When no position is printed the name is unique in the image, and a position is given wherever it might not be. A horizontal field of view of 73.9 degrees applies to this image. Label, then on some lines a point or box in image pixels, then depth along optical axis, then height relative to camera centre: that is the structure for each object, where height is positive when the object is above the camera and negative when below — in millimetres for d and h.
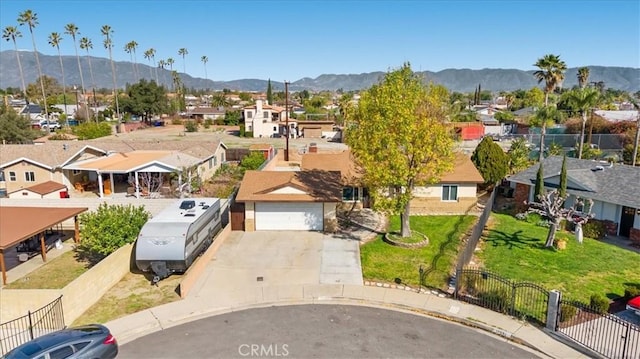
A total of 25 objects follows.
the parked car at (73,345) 12836 -7562
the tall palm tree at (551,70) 50594 +2654
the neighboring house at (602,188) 26812 -6472
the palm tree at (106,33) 106438 +16121
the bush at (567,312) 15978 -8127
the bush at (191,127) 91250 -6372
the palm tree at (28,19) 84250 +15699
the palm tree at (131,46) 136000 +16324
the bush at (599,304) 16891 -8296
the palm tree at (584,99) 39750 -628
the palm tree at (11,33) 87825 +13511
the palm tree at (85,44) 112738 +14248
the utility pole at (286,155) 45716 -6355
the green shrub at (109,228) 21922 -6714
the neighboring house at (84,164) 36719 -5775
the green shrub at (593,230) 27031 -8665
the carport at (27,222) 20516 -6551
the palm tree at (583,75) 69125 +2755
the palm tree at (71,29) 98875 +15898
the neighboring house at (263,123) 82750 -5196
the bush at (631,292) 18250 -8516
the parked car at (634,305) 16328 -8125
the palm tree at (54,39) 99919 +13769
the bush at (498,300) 17281 -8372
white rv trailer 20281 -6935
